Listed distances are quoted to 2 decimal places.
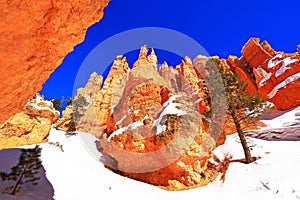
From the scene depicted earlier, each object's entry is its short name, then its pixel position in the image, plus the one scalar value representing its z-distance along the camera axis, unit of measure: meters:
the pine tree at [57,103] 41.66
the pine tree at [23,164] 9.05
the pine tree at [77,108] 39.00
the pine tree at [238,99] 17.63
